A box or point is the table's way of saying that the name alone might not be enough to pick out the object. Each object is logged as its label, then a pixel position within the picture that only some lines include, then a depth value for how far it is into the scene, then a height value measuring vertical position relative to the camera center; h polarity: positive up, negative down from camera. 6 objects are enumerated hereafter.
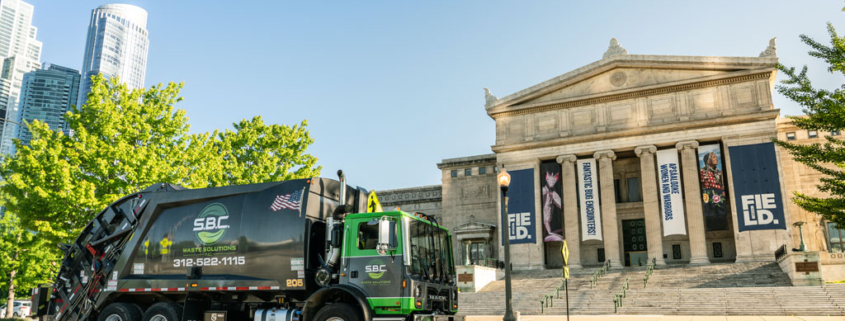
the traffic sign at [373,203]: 13.27 +1.52
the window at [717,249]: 38.62 +1.17
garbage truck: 11.54 +0.18
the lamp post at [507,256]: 15.04 +0.31
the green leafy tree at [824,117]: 14.49 +3.90
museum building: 35.50 +6.74
